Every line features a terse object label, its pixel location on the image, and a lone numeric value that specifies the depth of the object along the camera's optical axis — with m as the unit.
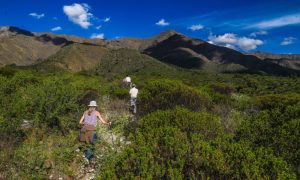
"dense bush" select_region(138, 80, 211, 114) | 7.56
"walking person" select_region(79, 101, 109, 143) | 4.64
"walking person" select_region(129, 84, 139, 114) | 8.28
